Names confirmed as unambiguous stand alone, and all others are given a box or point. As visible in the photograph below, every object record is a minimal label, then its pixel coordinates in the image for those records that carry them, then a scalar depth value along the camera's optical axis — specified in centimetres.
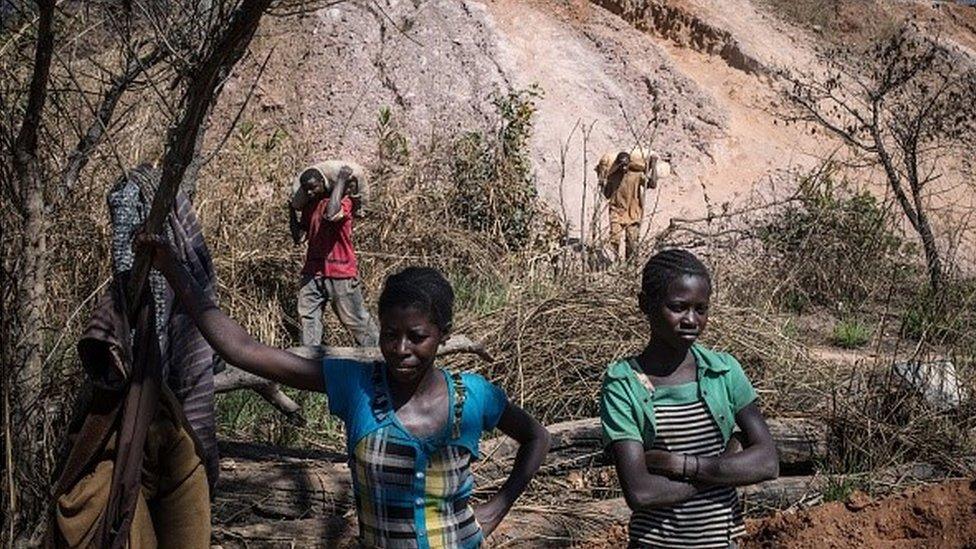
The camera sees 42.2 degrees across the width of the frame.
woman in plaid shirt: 260
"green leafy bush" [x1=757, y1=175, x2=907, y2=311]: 957
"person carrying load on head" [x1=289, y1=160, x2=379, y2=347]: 748
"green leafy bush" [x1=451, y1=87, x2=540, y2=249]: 1072
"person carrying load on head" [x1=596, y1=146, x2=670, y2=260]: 1192
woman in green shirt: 276
